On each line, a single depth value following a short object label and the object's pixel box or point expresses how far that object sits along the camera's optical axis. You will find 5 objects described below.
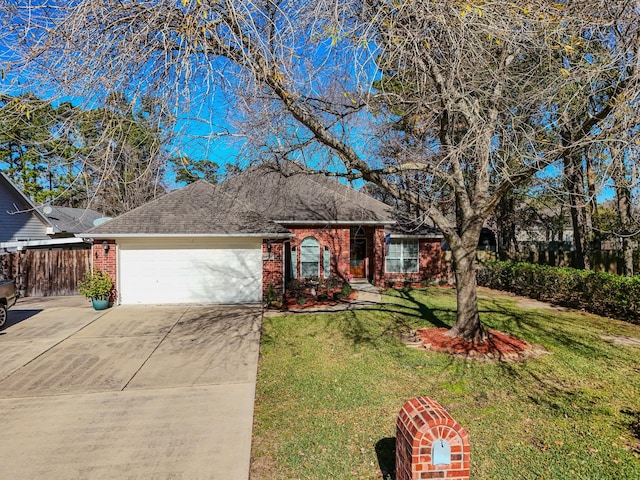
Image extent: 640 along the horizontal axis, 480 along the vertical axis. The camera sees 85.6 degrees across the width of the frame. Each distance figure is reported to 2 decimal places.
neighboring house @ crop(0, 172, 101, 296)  13.12
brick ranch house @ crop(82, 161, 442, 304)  10.84
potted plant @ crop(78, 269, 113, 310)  10.23
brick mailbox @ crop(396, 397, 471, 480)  2.63
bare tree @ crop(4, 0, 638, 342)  3.57
